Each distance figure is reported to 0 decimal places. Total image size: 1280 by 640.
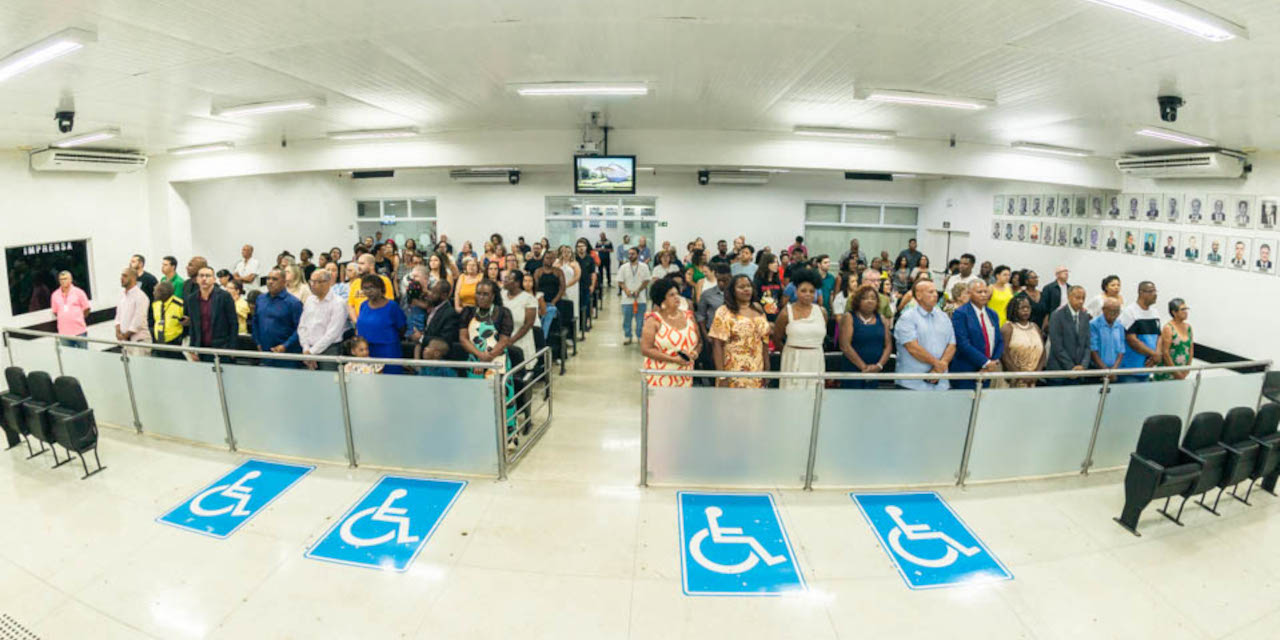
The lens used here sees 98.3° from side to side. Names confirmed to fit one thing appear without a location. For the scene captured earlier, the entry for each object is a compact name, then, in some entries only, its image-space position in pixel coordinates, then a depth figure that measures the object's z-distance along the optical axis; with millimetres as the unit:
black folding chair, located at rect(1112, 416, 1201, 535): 3691
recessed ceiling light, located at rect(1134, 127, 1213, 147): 6655
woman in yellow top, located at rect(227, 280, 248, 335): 6391
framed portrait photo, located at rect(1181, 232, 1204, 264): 8484
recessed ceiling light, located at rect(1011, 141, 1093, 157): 8648
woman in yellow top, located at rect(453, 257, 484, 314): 6238
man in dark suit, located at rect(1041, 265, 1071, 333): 7324
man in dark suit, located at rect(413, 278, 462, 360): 4859
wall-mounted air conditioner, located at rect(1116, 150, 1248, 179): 7523
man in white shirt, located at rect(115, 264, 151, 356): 6043
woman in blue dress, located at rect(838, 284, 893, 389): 4672
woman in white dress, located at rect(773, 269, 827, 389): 4492
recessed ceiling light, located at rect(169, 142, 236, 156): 9585
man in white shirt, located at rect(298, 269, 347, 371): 5184
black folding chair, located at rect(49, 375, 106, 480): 4309
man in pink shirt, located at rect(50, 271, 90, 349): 6703
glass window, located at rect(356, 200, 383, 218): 15789
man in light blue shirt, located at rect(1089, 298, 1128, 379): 5387
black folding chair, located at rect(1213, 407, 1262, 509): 3980
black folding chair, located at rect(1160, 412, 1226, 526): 3852
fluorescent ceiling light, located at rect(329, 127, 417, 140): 8320
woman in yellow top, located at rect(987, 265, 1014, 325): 6770
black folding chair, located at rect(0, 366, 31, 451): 4676
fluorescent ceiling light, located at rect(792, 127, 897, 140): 7830
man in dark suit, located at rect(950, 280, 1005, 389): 4797
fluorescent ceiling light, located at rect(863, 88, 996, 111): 5430
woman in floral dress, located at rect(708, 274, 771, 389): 4418
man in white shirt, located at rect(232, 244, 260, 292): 8647
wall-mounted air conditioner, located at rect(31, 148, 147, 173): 8430
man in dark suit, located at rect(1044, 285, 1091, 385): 5047
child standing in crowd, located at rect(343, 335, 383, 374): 4609
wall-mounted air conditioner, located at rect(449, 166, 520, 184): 14594
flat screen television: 8094
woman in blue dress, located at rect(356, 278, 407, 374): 4949
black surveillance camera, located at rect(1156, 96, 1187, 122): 4930
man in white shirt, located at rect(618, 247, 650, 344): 7805
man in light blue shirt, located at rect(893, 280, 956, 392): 4551
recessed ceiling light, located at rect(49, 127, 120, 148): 7719
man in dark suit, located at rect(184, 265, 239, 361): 5461
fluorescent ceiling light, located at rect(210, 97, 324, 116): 5902
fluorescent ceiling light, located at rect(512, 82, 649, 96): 5438
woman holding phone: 4535
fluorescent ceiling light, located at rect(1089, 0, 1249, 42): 2879
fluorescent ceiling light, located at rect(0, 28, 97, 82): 3529
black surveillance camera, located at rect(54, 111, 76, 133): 6051
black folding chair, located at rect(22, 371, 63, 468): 4480
